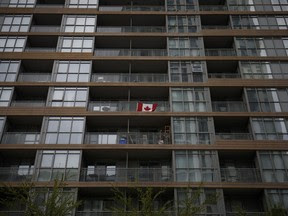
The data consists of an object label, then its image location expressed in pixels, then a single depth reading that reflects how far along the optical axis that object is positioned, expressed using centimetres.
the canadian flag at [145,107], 3592
